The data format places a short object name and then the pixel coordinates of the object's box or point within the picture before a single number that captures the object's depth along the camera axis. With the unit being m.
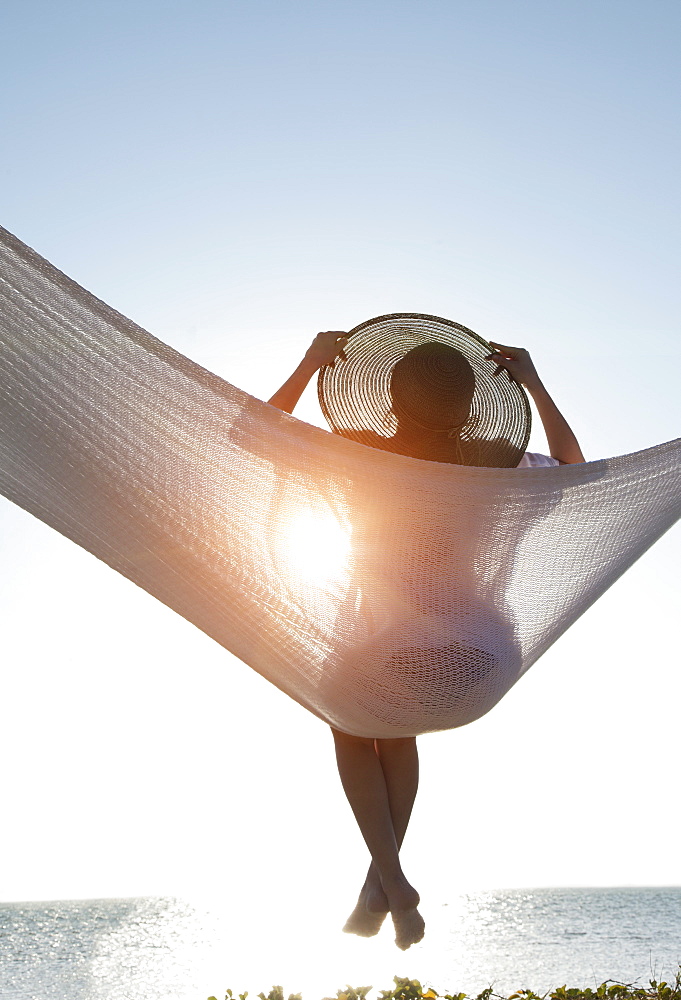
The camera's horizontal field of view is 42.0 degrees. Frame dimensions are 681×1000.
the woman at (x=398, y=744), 1.91
